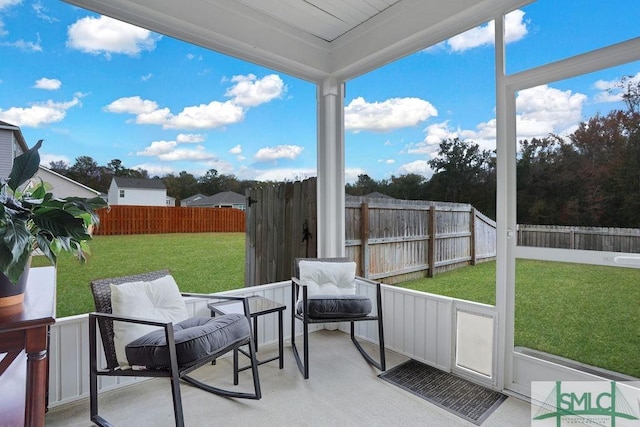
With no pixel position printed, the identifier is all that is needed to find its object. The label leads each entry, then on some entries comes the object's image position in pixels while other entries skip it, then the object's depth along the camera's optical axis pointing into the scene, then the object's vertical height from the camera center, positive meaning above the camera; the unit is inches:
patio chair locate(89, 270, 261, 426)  66.9 -24.6
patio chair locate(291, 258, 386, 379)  97.3 -24.0
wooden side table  46.0 -17.7
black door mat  78.4 -43.8
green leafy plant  46.2 -0.9
